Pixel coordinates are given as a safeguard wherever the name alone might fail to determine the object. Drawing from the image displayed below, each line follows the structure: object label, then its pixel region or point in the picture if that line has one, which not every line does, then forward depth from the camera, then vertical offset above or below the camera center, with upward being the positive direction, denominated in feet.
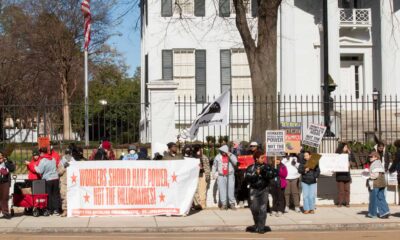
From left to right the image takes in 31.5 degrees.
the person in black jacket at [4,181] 51.85 -4.10
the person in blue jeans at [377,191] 51.21 -5.12
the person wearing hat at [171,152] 55.06 -2.26
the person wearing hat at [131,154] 56.99 -2.47
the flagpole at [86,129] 64.16 -0.56
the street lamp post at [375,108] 67.40 +1.27
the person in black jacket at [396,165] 52.13 -3.30
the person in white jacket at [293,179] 55.93 -4.54
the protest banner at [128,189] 53.26 -4.94
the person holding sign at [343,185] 57.67 -5.25
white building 107.96 +11.54
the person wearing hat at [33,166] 54.03 -3.18
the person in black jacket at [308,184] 54.29 -4.79
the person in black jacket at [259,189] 45.37 -4.36
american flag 98.58 +15.31
